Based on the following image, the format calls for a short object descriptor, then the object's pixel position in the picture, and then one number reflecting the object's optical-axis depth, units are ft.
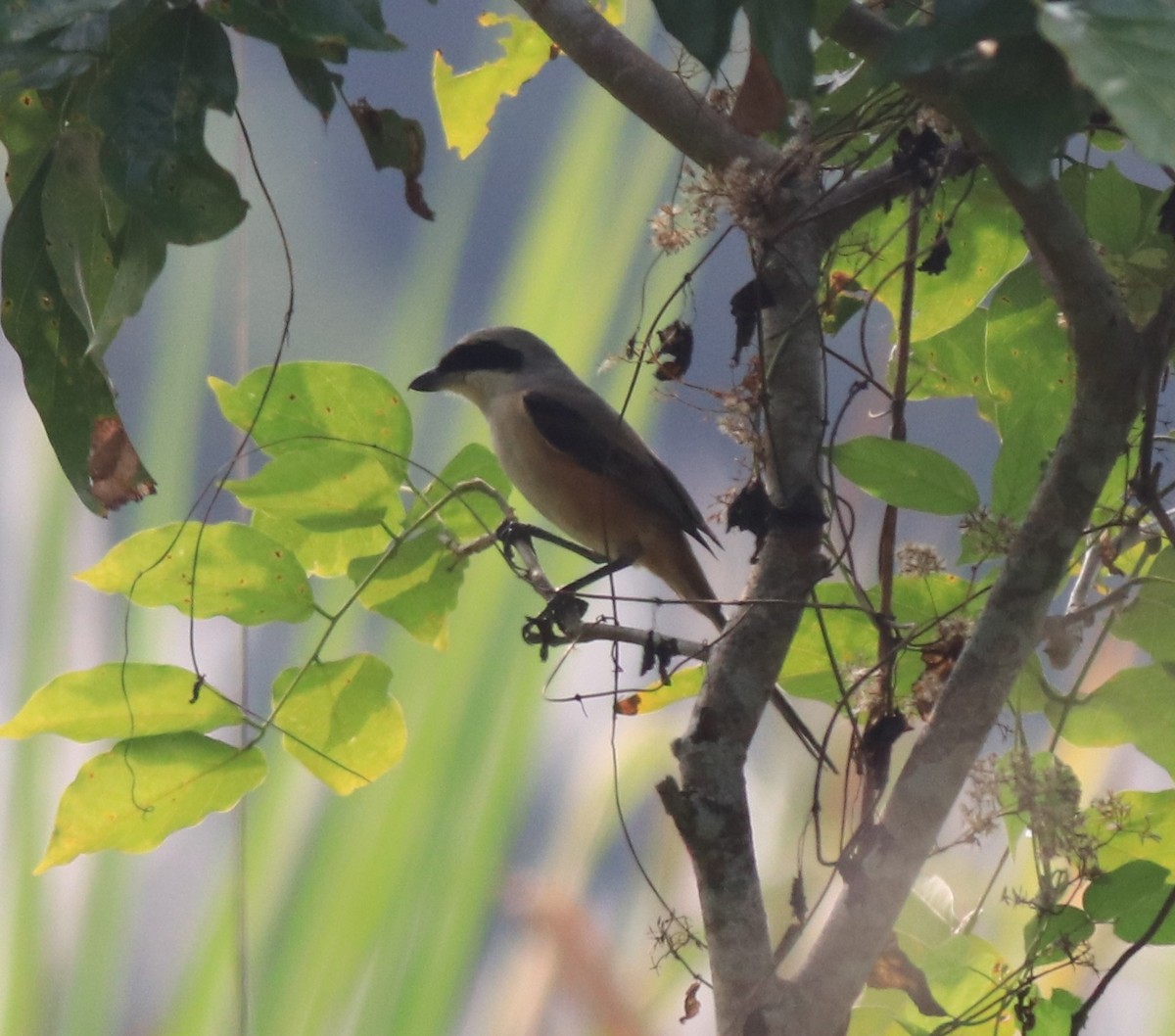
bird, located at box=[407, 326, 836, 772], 28.24
